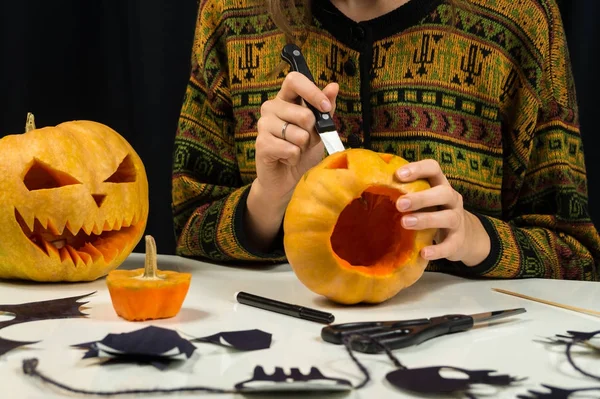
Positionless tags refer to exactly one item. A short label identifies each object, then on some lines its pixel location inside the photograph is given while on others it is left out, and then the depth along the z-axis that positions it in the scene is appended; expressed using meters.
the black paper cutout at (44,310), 0.85
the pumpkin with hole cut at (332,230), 0.89
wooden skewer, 0.91
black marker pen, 0.84
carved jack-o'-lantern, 1.03
